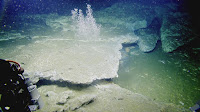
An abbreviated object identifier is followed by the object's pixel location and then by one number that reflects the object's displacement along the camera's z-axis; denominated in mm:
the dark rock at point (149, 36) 5121
